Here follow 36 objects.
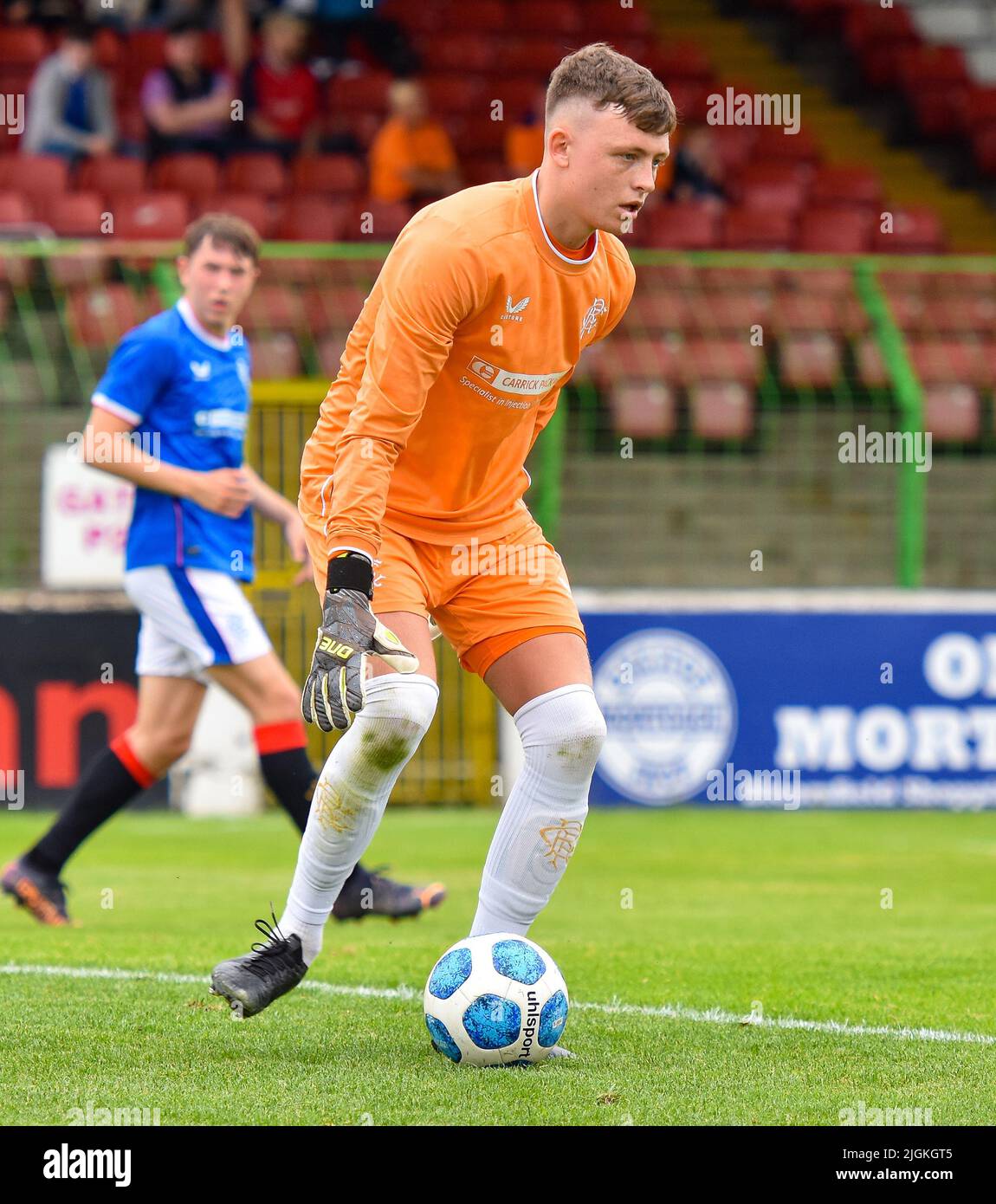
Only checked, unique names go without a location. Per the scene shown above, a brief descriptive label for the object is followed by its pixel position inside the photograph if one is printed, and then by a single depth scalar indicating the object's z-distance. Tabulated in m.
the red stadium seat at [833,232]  15.02
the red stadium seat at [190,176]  13.98
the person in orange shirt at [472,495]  4.25
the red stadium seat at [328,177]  14.34
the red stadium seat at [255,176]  14.16
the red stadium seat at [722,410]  12.18
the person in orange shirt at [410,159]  14.03
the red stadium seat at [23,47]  15.00
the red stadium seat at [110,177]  13.78
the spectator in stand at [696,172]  14.80
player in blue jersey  6.64
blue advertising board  11.14
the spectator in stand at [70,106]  13.84
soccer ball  4.25
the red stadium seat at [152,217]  13.15
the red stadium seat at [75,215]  13.07
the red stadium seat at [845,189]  15.70
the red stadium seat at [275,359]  11.79
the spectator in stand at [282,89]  14.81
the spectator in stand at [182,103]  14.35
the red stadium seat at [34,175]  13.46
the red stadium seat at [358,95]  15.35
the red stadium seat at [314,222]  13.68
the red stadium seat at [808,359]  12.02
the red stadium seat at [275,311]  11.89
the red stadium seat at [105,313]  11.66
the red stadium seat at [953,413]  12.38
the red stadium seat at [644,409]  11.88
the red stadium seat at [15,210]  12.86
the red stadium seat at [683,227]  14.23
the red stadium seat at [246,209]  13.50
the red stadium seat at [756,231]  14.68
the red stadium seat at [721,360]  12.45
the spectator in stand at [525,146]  14.10
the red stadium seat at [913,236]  15.29
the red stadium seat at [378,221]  13.58
